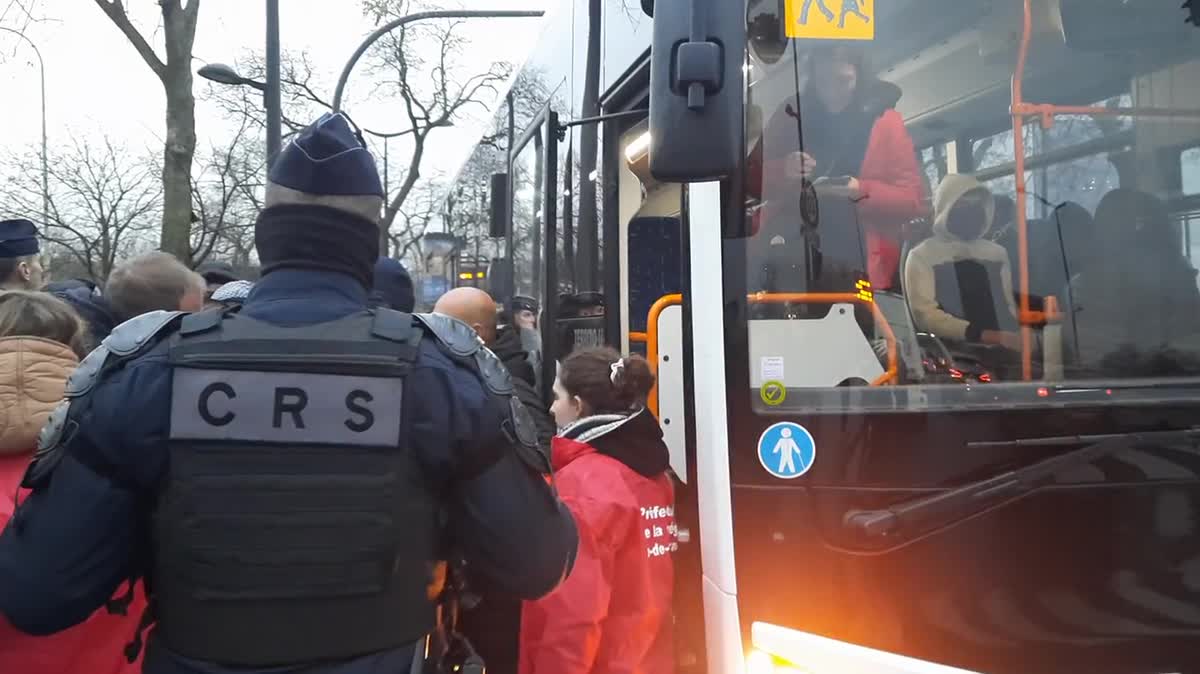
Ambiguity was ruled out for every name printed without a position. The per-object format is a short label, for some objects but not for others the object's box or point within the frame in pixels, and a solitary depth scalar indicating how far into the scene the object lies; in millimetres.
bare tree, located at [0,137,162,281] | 19719
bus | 2344
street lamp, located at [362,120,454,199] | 20953
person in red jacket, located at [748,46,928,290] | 2525
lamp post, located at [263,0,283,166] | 9859
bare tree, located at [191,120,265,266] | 17406
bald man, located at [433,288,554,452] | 4684
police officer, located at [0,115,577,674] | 1844
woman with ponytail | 2668
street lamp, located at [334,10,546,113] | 11680
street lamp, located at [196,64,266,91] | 11264
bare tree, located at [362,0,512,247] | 19969
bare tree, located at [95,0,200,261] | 12672
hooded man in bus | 2494
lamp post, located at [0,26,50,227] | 19875
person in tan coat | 2324
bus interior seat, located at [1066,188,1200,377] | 2445
